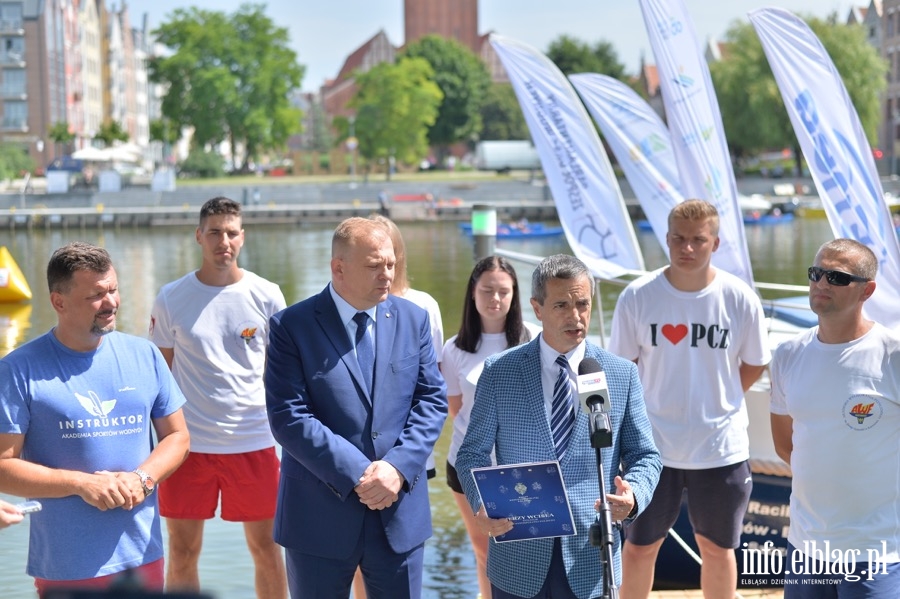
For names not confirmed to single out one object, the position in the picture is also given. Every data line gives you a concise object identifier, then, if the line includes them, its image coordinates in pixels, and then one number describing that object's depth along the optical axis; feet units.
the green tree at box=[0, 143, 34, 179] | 229.86
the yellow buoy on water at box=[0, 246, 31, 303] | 87.45
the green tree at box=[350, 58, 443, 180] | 272.51
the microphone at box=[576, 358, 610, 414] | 11.39
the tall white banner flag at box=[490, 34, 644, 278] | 31.07
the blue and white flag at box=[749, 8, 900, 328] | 24.04
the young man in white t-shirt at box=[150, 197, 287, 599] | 17.67
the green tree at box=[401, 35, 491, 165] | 320.70
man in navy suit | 13.51
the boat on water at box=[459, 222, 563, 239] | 152.46
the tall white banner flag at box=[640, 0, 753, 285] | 26.81
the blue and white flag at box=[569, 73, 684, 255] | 32.99
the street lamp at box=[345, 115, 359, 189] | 276.62
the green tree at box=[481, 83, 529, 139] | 337.11
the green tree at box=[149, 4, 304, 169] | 272.72
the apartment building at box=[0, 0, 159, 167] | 279.49
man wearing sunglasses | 13.21
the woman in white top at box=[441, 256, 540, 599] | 17.51
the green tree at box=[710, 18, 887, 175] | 205.26
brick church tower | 375.66
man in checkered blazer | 12.62
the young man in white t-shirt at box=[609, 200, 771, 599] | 16.58
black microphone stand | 11.04
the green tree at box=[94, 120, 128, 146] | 258.37
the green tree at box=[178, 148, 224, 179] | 256.93
